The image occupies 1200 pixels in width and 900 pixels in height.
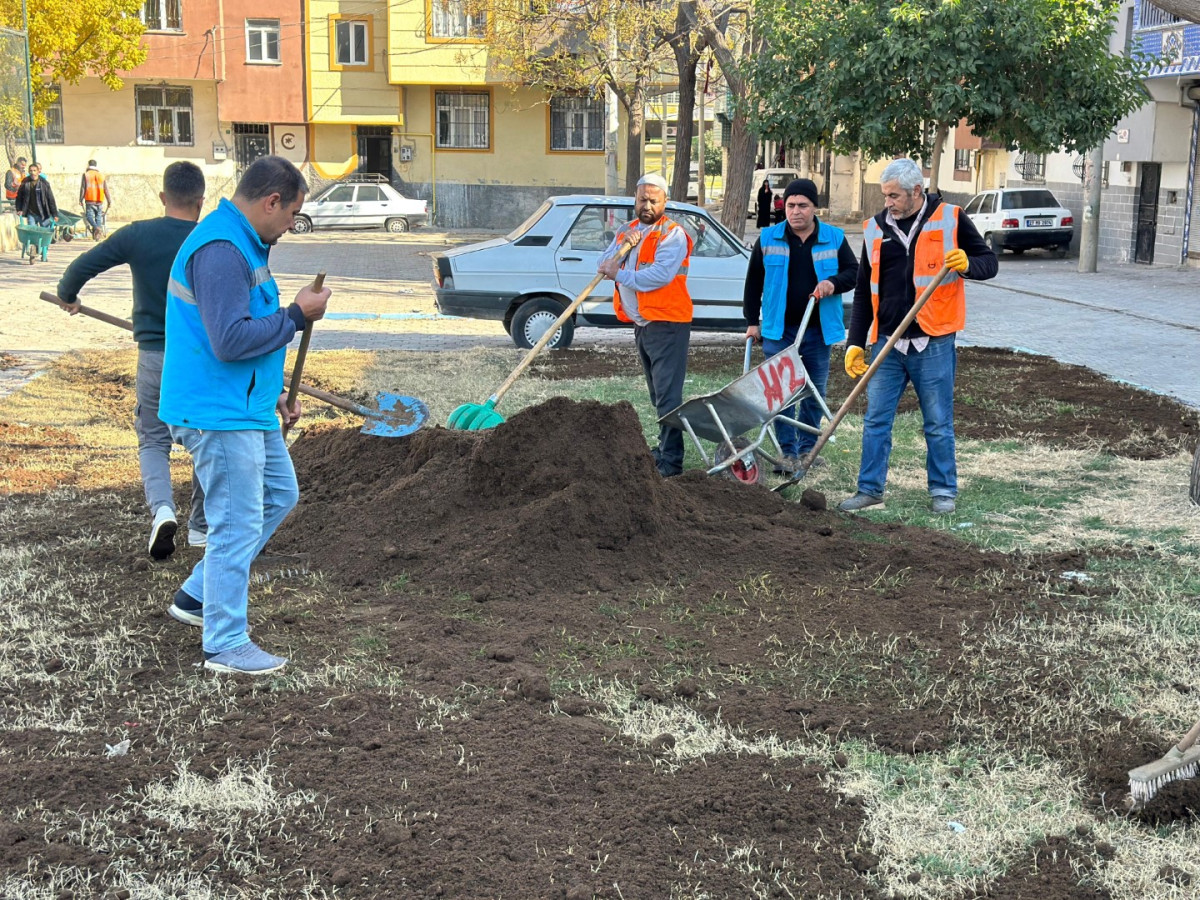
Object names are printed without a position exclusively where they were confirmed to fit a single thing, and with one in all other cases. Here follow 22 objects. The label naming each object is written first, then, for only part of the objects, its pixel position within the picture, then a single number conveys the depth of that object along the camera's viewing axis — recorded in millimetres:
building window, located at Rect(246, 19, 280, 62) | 37219
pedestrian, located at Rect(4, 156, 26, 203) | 23906
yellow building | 37406
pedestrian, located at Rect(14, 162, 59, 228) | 23625
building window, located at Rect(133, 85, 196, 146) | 38062
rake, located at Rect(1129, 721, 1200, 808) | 3615
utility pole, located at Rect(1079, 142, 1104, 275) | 23625
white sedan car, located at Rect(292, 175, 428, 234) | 34844
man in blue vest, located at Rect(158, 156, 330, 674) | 4234
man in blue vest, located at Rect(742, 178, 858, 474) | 7750
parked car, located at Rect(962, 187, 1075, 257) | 27531
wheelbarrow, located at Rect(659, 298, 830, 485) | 7090
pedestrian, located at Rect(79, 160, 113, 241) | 27250
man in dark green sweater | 5805
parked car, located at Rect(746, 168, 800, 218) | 38000
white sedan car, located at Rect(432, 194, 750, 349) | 12820
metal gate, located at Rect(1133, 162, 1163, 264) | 25250
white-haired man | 6805
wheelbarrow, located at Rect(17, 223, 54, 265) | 22211
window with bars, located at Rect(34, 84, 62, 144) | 37375
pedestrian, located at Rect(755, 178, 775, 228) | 22641
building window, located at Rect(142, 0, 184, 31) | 37125
